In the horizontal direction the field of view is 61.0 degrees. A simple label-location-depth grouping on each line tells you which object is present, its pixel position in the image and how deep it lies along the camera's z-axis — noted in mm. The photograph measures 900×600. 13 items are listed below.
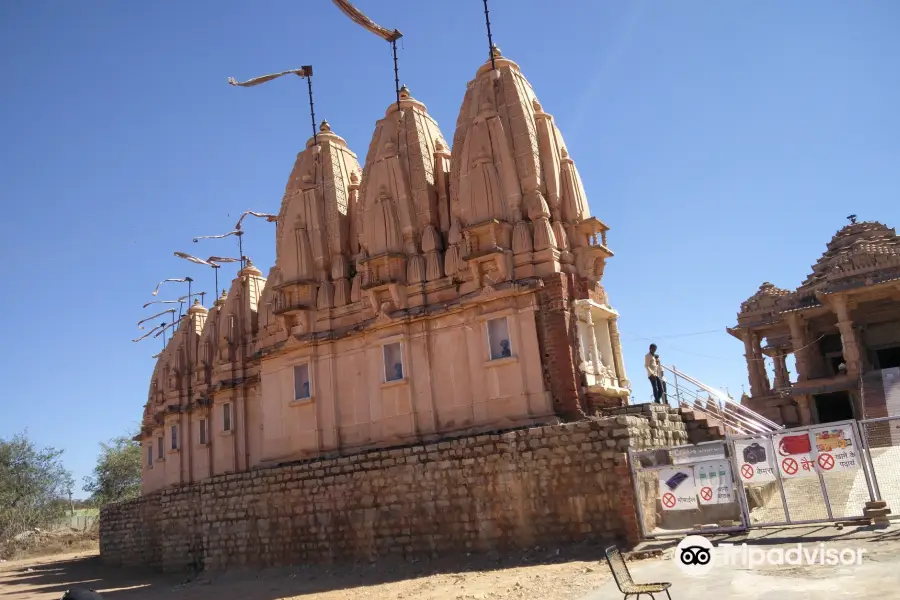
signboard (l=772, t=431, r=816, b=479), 12828
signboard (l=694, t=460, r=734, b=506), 13617
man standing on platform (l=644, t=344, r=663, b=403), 18422
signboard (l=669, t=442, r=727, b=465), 13798
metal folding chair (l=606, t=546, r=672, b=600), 8195
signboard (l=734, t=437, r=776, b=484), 13266
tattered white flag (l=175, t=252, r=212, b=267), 34219
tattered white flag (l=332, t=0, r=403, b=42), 22625
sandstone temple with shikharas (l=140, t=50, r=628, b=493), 18109
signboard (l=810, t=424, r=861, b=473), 12508
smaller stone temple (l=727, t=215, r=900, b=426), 30266
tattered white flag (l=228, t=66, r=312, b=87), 25641
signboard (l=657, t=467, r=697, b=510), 13945
